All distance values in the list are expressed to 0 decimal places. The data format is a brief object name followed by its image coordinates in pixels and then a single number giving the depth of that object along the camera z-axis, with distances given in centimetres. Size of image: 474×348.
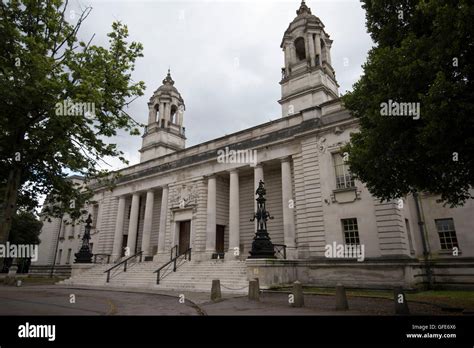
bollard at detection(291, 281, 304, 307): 1066
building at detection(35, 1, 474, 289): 1772
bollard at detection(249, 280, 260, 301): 1284
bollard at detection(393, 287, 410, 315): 870
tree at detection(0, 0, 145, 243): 980
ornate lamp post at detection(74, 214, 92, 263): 2850
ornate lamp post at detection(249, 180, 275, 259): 1752
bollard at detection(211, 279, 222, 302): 1288
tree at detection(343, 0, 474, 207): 794
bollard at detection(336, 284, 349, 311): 980
